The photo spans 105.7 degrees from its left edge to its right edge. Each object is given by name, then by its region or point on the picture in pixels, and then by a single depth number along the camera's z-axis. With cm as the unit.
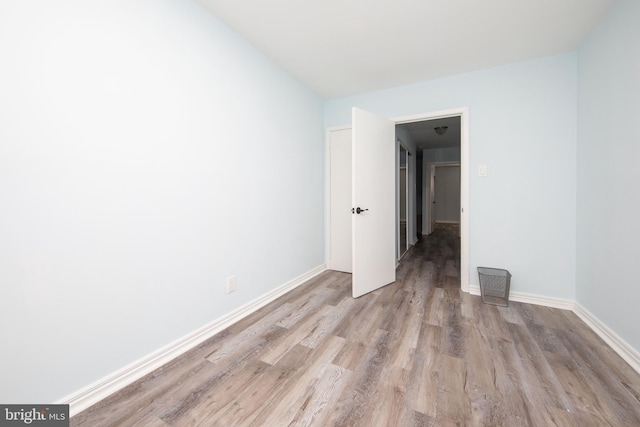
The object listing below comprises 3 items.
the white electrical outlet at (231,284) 200
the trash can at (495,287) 234
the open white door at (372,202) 253
